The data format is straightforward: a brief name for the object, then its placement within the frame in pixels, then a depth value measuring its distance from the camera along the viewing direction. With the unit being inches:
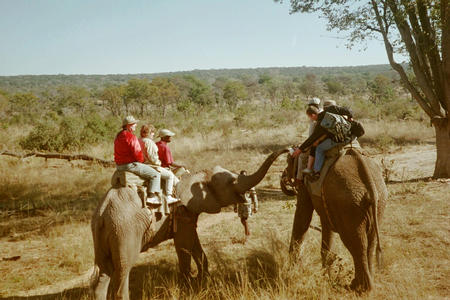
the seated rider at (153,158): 217.2
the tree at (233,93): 2118.6
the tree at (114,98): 1630.2
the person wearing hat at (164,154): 264.5
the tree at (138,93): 1752.1
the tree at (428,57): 433.4
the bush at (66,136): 722.2
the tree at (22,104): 1754.9
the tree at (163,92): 1839.3
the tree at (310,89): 2405.3
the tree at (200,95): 2012.8
